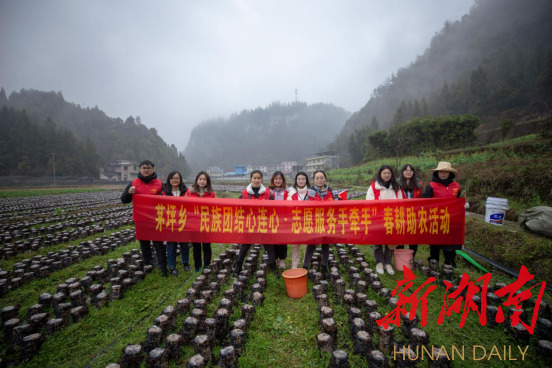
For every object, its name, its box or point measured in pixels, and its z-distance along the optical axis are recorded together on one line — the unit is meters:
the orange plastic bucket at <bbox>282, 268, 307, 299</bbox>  4.20
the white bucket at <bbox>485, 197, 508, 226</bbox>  5.52
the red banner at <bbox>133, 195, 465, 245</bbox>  4.77
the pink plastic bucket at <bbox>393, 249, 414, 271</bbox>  5.08
